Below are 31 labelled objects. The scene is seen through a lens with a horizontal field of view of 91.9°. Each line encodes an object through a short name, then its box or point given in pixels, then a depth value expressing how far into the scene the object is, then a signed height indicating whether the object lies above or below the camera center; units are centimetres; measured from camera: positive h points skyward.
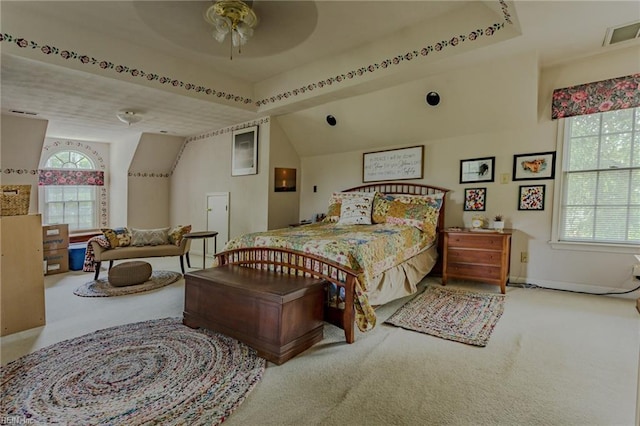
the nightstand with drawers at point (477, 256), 341 -57
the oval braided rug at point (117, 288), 347 -108
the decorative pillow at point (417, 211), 375 -8
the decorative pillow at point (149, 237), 427 -55
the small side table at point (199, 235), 411 -48
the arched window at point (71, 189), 624 +14
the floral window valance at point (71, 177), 615 +40
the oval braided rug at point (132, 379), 154 -107
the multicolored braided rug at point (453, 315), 246 -100
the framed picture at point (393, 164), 448 +60
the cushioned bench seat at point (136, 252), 395 -72
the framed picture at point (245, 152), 519 +84
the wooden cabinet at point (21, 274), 240 -64
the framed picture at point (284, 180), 521 +37
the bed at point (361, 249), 234 -42
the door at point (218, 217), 574 -34
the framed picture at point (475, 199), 399 +9
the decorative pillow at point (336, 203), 437 -1
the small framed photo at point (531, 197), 365 +12
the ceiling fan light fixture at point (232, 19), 244 +150
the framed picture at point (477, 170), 394 +47
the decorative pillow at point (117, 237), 407 -53
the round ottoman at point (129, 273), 368 -92
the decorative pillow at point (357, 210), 401 -9
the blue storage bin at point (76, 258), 464 -93
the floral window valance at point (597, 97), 313 +119
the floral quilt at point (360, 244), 233 -37
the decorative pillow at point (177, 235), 441 -52
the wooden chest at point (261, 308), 203 -77
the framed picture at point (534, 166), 359 +50
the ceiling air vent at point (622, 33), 261 +157
